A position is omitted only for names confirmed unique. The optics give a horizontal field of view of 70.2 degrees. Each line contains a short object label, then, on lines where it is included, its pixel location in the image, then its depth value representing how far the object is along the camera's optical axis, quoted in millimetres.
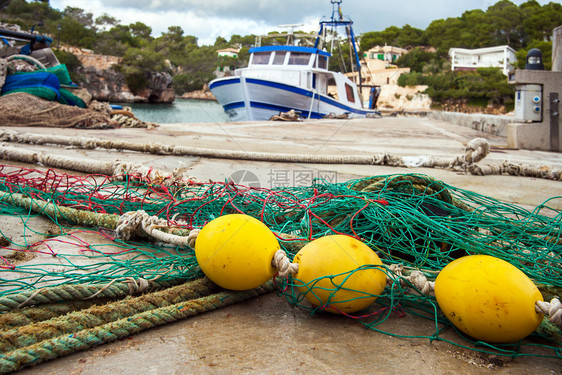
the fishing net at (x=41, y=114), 6988
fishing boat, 15773
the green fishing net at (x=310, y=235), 1321
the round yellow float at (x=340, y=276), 1217
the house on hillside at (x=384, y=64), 63247
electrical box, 6301
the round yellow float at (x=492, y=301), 1066
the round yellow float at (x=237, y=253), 1244
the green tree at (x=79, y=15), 87062
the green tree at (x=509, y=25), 66688
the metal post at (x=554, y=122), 6266
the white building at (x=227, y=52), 59953
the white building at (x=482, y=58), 61281
